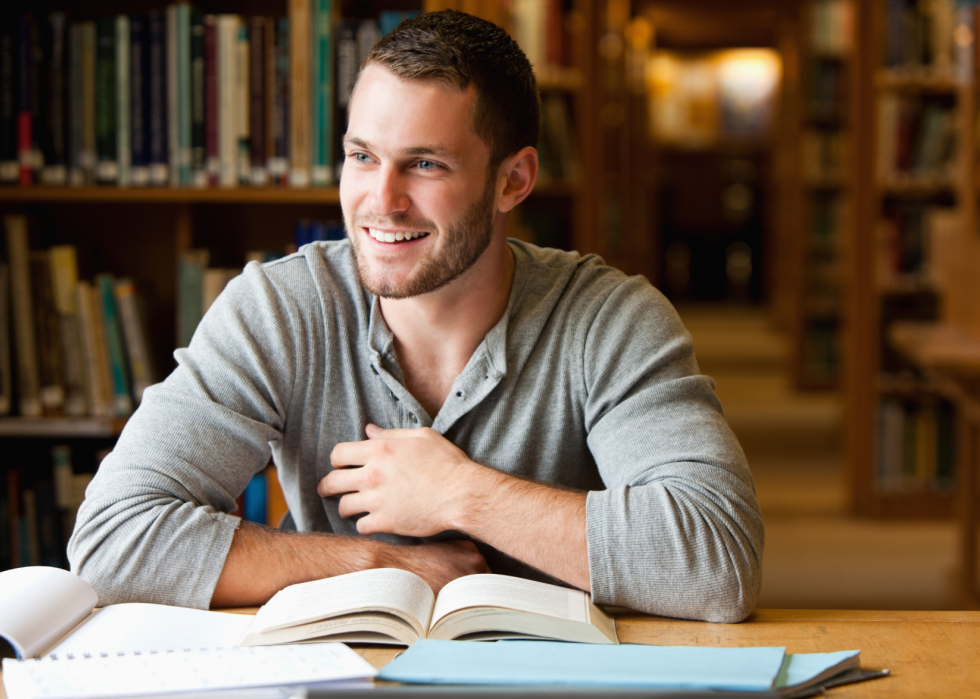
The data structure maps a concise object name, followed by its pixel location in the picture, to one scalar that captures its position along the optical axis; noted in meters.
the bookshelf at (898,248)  3.80
